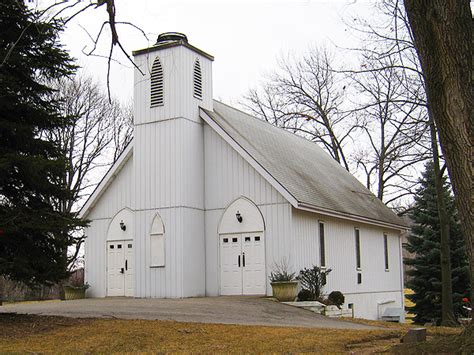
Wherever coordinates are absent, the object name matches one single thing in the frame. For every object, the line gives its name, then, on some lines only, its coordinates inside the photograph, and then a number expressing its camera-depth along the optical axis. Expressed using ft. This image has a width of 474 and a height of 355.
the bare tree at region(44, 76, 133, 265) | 118.01
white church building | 73.92
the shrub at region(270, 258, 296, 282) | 69.85
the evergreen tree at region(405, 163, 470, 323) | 98.94
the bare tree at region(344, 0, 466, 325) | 72.33
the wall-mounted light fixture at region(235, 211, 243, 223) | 75.25
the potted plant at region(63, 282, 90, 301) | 83.20
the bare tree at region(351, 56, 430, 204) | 70.36
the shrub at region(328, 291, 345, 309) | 73.41
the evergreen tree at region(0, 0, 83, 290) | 48.78
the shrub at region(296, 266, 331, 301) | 70.69
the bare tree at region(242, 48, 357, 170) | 133.28
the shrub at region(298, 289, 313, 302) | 68.90
